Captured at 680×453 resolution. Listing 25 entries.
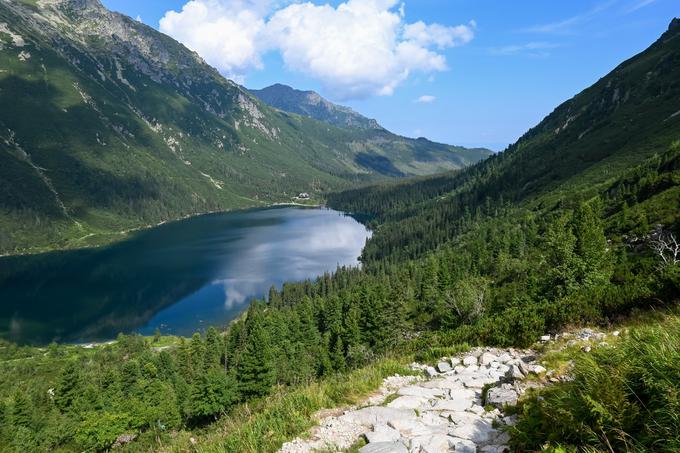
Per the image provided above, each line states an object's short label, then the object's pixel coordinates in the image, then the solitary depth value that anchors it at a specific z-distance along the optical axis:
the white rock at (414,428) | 9.26
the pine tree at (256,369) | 56.16
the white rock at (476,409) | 10.24
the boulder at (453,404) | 10.78
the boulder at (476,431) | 8.56
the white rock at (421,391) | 12.33
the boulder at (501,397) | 10.16
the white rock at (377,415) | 10.19
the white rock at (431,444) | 8.23
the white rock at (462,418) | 9.63
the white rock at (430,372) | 15.28
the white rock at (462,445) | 7.86
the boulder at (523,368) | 12.18
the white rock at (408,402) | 11.34
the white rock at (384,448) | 8.33
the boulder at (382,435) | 9.06
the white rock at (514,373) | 11.82
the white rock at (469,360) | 16.10
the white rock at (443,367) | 15.77
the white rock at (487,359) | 15.96
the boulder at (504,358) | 15.91
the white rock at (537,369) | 11.94
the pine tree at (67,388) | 74.25
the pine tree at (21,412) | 66.18
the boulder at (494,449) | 7.43
